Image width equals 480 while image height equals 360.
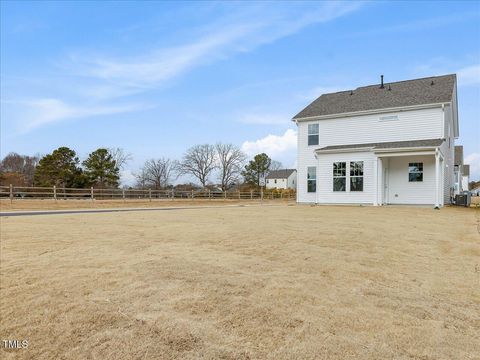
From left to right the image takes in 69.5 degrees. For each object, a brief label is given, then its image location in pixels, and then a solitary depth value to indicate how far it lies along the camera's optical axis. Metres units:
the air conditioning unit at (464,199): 18.22
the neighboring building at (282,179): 79.44
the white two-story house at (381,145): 17.27
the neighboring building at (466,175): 61.41
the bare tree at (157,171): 66.06
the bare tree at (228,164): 67.31
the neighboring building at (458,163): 31.52
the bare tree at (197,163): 65.31
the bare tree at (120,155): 61.84
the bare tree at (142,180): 66.44
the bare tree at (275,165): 85.55
